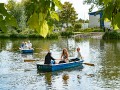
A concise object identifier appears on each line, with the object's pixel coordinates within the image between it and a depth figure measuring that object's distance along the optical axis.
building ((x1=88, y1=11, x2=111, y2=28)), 71.00
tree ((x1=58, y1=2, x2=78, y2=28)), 74.00
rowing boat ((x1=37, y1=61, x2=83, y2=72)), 19.72
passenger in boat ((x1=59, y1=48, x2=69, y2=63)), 20.49
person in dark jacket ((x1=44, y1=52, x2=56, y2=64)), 19.69
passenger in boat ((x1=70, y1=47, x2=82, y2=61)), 21.96
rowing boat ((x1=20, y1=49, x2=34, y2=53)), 32.31
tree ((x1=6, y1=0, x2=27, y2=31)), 64.50
